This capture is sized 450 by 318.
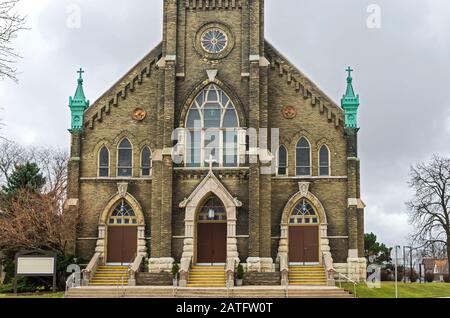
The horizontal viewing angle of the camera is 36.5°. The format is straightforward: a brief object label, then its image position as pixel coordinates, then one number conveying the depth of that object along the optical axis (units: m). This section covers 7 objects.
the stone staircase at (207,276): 32.12
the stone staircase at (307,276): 32.94
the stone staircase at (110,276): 33.47
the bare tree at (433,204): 44.78
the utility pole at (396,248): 25.73
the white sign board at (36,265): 31.14
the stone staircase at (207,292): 28.12
